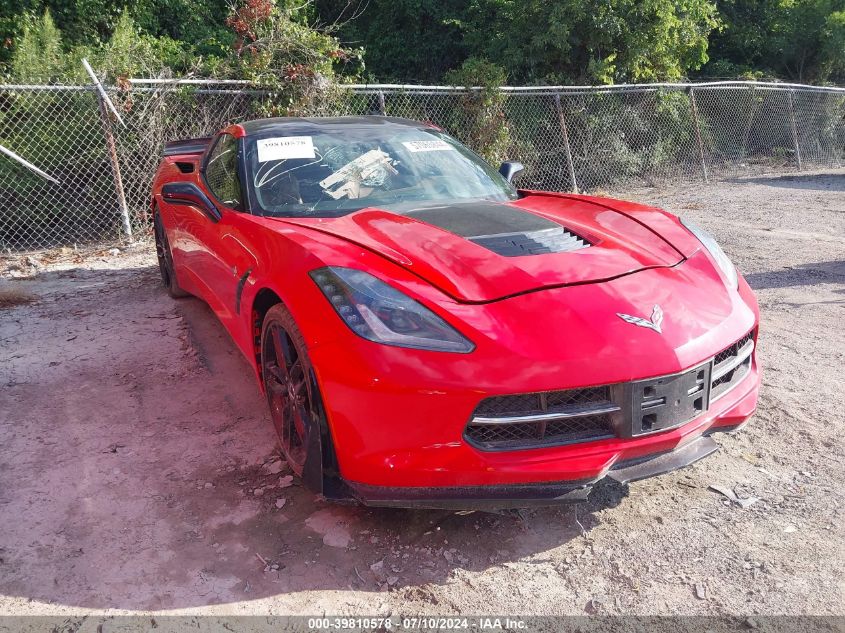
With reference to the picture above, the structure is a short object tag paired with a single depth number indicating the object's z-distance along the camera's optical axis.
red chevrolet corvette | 2.25
